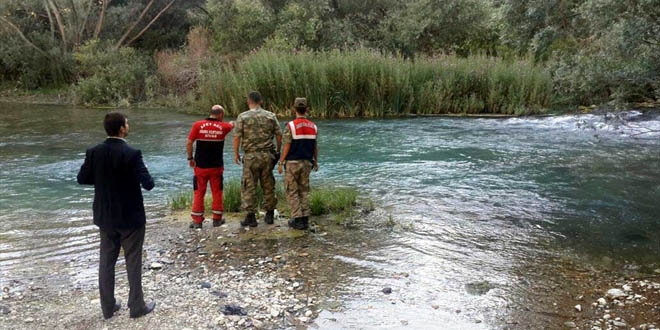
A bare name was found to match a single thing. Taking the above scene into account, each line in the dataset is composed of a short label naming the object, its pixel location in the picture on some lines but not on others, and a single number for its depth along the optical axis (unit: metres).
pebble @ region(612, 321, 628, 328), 5.30
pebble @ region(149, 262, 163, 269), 6.81
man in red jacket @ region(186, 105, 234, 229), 7.89
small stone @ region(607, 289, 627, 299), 5.98
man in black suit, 5.11
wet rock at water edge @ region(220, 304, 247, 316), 5.50
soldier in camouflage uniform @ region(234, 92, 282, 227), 8.05
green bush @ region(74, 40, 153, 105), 29.47
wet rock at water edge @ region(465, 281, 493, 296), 6.12
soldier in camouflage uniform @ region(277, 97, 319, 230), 8.02
